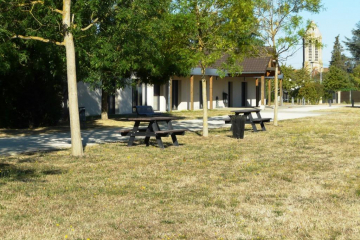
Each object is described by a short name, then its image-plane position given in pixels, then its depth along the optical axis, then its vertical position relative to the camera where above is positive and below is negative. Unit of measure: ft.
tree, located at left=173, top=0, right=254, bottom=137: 55.77 +6.09
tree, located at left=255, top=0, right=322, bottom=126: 72.74 +8.73
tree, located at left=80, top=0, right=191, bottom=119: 46.73 +4.57
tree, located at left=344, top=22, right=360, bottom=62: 269.60 +20.15
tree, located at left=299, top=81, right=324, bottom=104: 191.91 -1.67
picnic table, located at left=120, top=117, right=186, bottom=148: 46.71 -3.55
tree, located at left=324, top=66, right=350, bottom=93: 216.33 +2.13
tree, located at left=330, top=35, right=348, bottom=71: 339.36 +18.11
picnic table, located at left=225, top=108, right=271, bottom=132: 64.90 -3.77
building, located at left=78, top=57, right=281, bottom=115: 105.77 -0.83
